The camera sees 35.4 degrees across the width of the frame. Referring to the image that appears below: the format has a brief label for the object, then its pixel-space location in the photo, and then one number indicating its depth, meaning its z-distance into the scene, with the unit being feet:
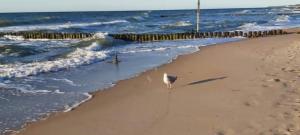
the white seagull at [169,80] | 36.27
